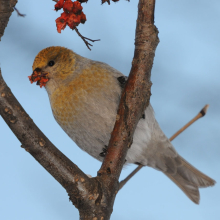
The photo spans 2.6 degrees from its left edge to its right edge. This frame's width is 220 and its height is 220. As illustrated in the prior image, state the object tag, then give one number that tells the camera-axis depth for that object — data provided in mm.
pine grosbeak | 4534
